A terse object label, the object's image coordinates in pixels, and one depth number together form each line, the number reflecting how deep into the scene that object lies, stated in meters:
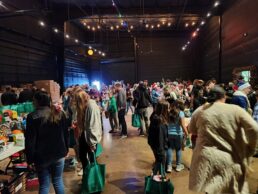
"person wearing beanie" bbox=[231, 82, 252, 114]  4.11
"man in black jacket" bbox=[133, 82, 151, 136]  6.65
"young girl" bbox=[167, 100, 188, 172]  4.14
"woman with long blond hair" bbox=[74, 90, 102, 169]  3.28
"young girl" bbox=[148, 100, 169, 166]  3.31
